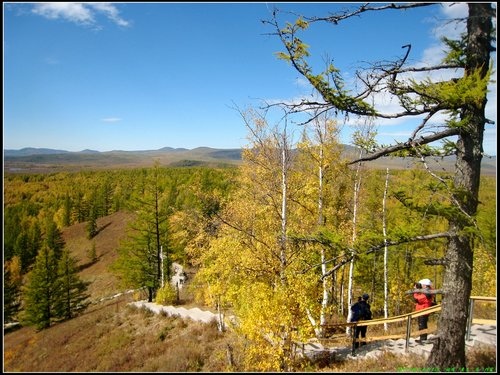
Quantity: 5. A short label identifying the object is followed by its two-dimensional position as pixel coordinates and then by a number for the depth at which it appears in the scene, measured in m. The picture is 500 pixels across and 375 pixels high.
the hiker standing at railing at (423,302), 10.15
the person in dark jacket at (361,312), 11.48
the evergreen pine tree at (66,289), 40.28
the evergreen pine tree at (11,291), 48.27
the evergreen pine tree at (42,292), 38.38
